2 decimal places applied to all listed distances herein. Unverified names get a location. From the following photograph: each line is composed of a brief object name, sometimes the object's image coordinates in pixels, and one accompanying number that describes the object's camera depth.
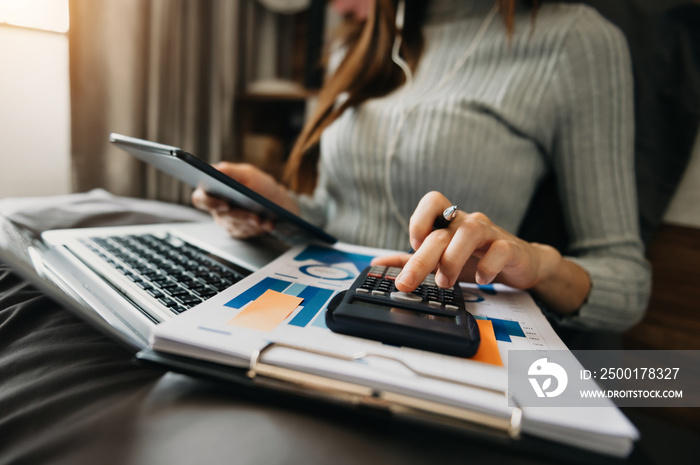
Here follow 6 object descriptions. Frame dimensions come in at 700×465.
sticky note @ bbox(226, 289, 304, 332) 0.26
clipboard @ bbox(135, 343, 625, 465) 0.19
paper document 0.19
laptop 0.29
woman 0.49
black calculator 0.24
